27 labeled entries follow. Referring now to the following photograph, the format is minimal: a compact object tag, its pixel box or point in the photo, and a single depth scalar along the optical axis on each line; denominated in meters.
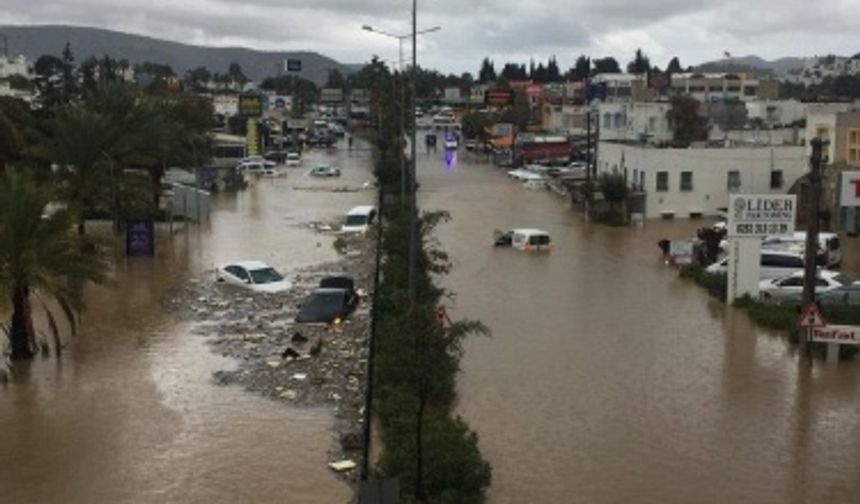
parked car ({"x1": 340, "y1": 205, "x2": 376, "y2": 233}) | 44.66
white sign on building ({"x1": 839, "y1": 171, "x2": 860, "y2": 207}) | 39.88
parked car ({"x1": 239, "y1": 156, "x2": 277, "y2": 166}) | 79.44
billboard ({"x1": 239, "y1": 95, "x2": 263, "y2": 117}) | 91.12
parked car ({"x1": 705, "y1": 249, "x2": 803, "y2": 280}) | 31.81
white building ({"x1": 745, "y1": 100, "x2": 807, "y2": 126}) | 90.38
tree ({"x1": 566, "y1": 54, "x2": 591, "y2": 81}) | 188.50
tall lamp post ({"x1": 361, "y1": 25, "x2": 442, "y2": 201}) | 43.00
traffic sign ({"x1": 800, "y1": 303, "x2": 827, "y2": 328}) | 22.44
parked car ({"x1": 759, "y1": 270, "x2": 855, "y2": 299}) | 29.00
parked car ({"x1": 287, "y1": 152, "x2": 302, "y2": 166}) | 86.69
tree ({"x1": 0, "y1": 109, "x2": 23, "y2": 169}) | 54.38
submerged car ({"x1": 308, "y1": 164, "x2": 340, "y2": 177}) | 74.75
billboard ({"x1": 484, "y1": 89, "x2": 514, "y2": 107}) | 120.94
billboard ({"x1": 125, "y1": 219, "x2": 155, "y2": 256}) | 37.12
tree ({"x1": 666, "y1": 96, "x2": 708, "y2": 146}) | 71.38
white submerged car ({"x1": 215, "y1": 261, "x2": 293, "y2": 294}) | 30.73
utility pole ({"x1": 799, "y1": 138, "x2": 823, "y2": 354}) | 23.23
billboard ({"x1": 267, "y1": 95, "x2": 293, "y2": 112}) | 141.38
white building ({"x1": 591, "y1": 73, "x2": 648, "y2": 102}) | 101.22
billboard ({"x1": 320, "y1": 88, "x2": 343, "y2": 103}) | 186.88
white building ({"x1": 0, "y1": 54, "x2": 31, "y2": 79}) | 152.90
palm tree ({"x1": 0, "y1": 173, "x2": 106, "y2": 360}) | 21.61
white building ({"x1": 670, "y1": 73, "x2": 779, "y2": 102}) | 123.81
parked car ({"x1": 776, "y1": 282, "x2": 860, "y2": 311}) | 26.97
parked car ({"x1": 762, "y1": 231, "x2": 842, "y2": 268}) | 35.16
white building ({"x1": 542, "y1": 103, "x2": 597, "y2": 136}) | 101.68
